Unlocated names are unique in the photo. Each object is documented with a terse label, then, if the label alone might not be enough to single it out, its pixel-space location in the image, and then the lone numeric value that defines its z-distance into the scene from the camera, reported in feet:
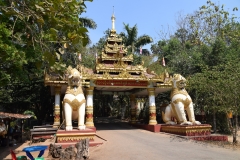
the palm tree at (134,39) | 86.33
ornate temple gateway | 44.14
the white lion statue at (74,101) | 34.88
